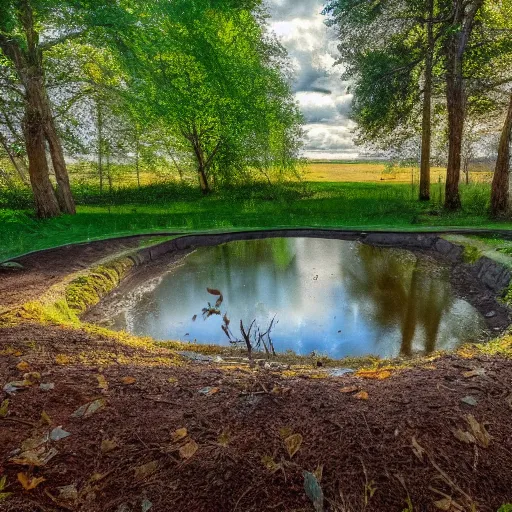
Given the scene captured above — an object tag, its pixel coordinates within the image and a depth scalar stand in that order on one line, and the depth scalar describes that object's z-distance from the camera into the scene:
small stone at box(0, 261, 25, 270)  8.45
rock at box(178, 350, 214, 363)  4.82
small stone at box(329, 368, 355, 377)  3.89
